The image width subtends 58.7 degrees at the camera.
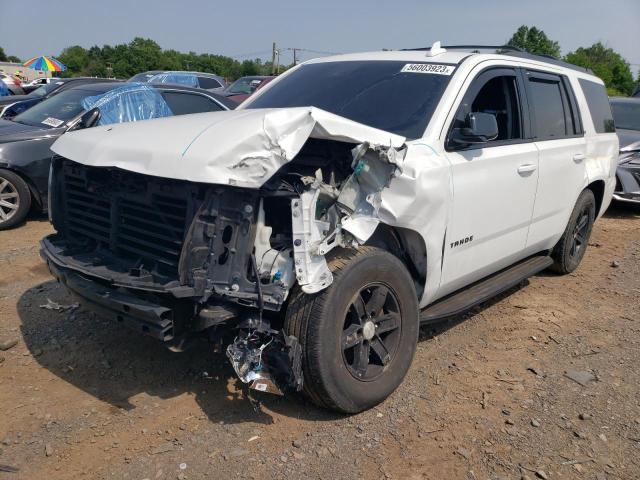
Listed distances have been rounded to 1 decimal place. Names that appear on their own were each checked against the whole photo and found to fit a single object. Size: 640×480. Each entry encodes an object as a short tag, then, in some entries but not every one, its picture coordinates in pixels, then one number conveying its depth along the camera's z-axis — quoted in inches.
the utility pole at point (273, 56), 1699.4
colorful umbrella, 1262.3
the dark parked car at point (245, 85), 619.1
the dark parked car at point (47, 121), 265.9
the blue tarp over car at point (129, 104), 280.1
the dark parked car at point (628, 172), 344.5
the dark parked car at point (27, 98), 396.2
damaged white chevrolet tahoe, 105.7
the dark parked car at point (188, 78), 582.5
